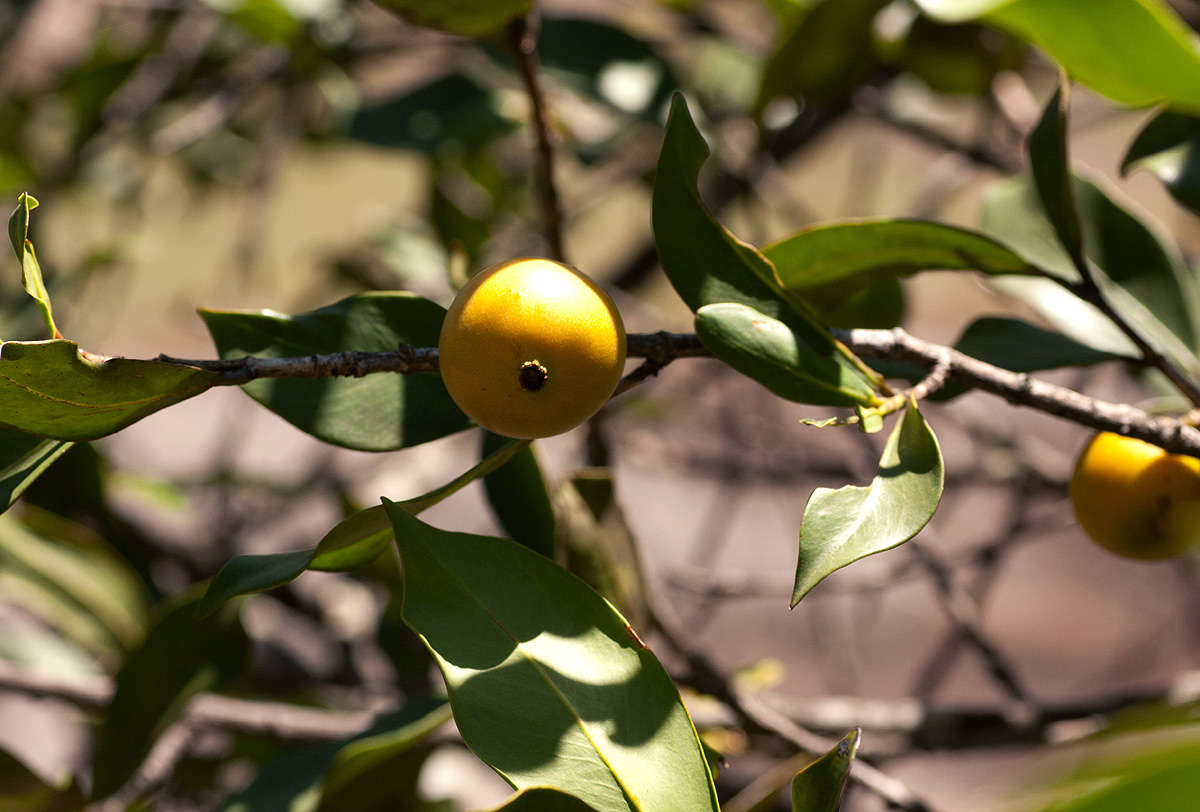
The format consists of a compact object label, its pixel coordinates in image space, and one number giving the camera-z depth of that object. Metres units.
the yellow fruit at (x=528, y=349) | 0.41
